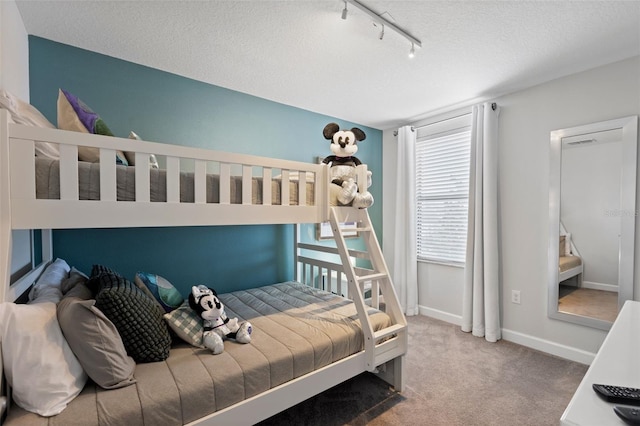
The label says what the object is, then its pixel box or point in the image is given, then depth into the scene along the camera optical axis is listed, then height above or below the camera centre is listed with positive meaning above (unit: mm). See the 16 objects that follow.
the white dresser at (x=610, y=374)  690 -497
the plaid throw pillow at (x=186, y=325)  1483 -617
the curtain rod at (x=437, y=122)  2770 +979
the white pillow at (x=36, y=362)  980 -538
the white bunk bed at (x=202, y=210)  1064 -15
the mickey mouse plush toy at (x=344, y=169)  2021 +301
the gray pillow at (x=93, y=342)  1087 -513
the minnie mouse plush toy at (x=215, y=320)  1556 -614
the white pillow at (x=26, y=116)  1148 +397
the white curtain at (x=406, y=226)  3479 -217
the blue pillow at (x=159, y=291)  1638 -485
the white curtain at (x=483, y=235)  2738 -255
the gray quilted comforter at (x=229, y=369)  1041 -724
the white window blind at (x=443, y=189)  3129 +216
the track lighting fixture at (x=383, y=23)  1572 +1091
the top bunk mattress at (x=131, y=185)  1137 +104
